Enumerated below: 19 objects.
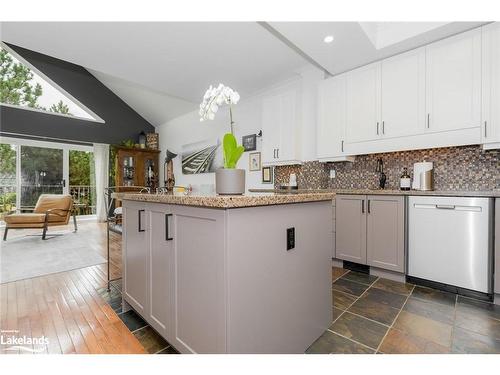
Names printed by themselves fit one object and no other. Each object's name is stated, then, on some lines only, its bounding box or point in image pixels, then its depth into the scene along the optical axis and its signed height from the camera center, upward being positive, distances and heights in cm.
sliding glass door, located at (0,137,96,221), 559 +33
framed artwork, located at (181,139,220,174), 535 +69
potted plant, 126 +19
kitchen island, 102 -44
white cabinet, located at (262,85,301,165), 362 +92
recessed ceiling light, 241 +151
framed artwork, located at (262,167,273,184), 420 +18
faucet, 296 +16
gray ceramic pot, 129 +2
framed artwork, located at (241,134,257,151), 444 +83
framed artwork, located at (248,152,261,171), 439 +45
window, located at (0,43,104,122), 539 +232
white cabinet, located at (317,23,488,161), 214 +91
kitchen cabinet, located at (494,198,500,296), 192 -49
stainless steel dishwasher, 198 -50
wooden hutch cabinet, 649 +53
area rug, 278 -100
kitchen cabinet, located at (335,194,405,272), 242 -49
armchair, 423 -55
